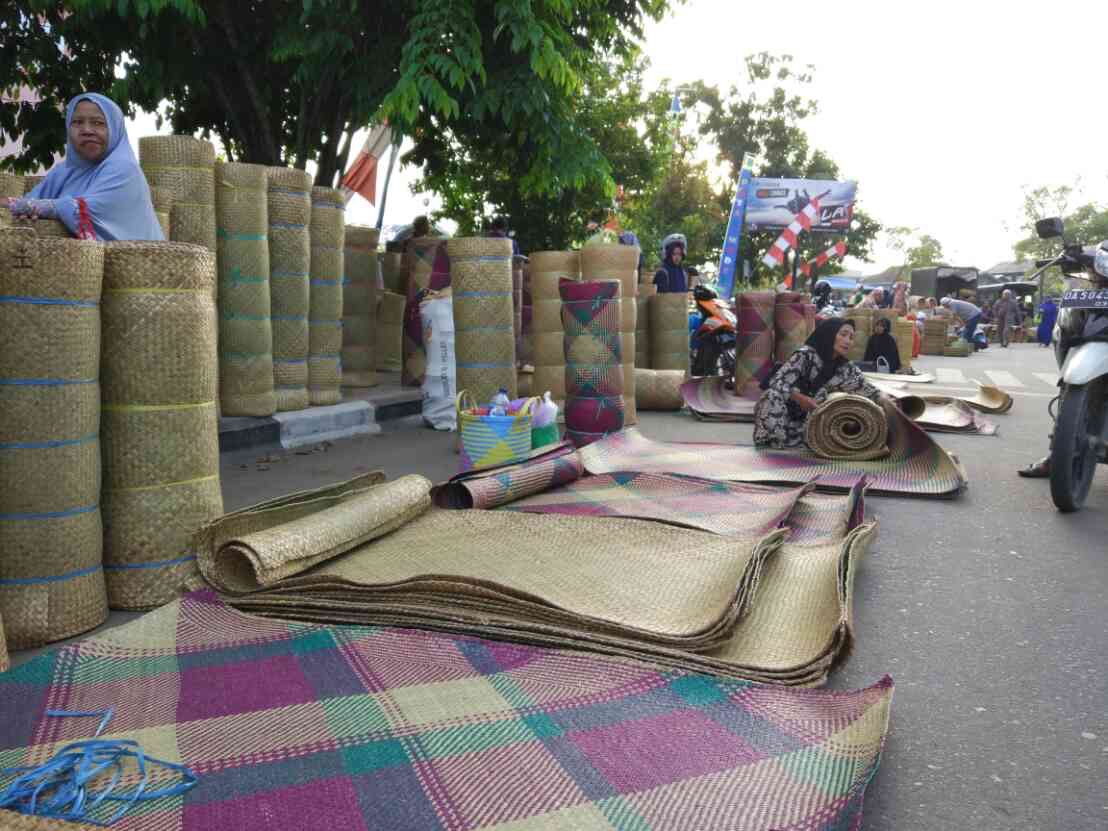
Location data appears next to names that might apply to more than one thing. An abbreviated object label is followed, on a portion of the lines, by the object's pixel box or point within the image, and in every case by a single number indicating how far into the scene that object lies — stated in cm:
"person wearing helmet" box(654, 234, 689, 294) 1048
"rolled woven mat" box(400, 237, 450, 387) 834
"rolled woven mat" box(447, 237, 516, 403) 636
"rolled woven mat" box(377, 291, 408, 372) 940
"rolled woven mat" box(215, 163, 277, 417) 556
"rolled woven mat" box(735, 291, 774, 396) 966
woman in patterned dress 610
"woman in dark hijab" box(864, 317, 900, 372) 1195
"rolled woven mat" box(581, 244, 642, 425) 706
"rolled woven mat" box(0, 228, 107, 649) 262
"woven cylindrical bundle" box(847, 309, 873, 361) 1320
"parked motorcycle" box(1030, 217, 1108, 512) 438
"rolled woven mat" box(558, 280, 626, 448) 630
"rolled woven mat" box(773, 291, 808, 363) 1000
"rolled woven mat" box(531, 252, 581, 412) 716
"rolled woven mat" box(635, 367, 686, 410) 878
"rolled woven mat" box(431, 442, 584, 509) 397
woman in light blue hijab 411
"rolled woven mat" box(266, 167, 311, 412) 604
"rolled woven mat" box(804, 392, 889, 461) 558
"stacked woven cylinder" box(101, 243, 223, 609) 289
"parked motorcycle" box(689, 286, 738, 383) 1089
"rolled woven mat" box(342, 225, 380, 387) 776
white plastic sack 709
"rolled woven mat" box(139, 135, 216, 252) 521
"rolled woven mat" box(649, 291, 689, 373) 947
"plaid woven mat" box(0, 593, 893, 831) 170
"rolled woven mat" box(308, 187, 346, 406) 654
